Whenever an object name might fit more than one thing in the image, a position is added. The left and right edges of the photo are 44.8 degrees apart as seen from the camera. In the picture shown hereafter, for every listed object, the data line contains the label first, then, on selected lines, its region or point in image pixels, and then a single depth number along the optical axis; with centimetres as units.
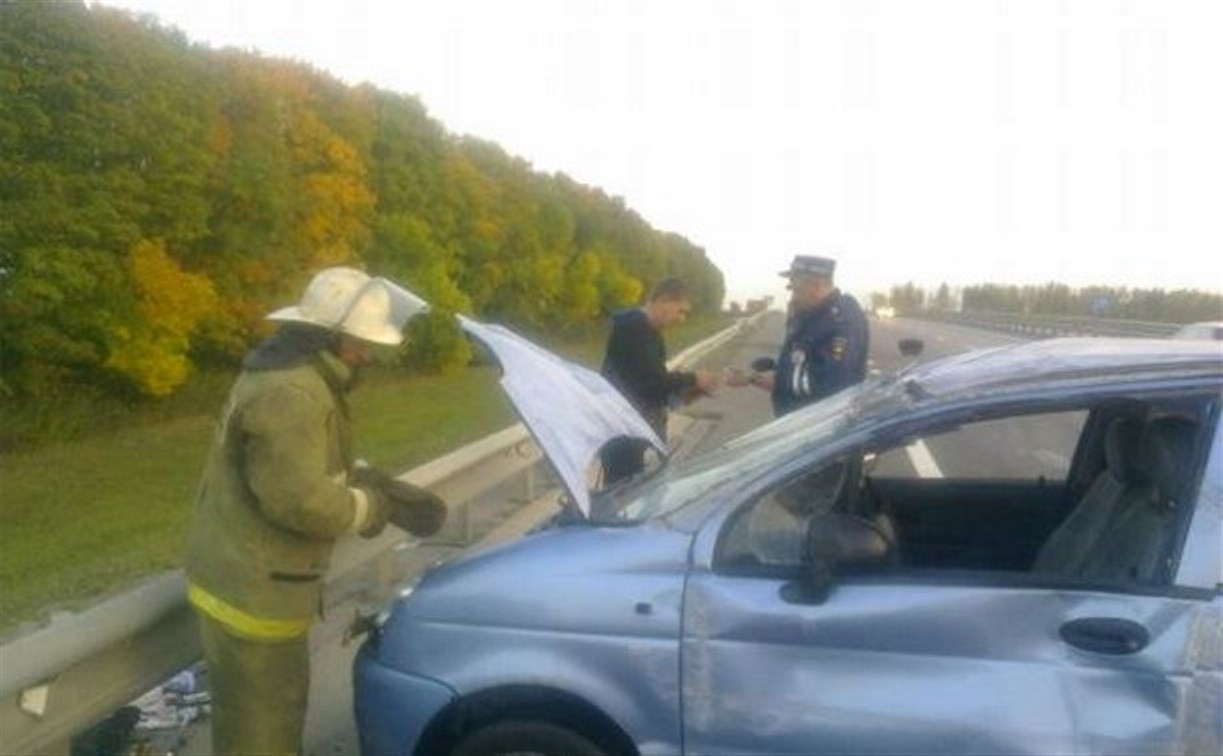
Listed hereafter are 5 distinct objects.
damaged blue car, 359
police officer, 747
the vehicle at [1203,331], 1998
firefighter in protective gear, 408
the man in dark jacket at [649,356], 833
